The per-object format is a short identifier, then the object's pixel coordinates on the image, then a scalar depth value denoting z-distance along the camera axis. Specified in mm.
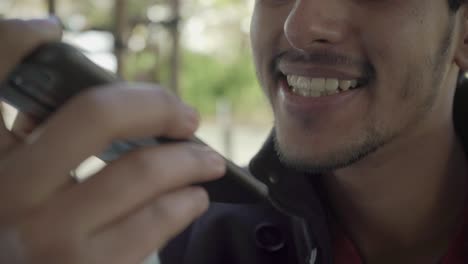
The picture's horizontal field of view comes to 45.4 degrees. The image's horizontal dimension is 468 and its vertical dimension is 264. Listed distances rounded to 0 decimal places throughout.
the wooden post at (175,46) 1735
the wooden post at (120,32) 1515
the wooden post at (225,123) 2711
